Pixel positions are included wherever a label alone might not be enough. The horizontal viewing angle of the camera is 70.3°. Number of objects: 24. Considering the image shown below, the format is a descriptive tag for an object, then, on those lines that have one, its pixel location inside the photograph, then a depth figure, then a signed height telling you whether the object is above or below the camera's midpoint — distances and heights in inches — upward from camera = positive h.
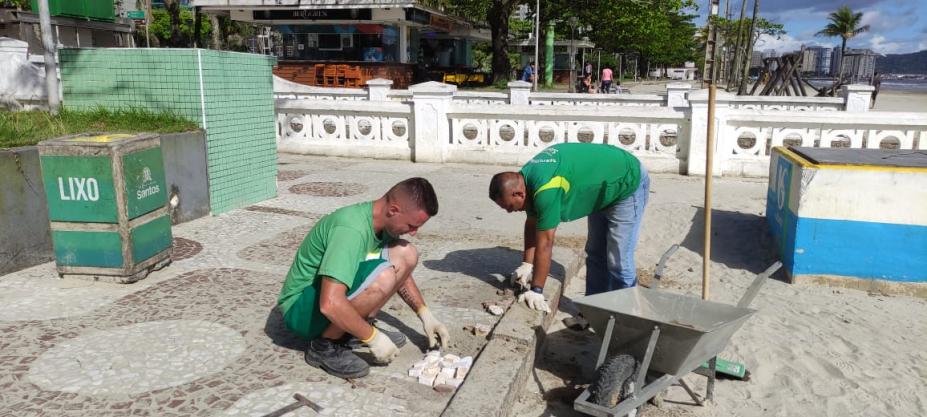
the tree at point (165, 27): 1822.1 +131.8
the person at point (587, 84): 1091.9 -16.5
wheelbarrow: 122.4 -51.9
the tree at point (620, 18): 1127.6 +99.2
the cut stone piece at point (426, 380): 131.5 -60.0
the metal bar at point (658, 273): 151.1 -45.2
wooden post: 152.1 -23.3
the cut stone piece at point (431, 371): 133.9 -59.4
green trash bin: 177.3 -34.9
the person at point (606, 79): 1138.0 -8.6
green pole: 1503.4 +35.9
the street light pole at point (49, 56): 379.2 +10.6
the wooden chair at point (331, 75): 1121.7 -1.7
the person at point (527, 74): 1064.2 -0.1
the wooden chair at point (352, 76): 1111.0 -3.4
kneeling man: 117.6 -37.5
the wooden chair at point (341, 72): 1117.1 +3.3
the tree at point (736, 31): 2069.4 +162.6
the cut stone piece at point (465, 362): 137.6 -59.4
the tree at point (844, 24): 2699.3 +203.3
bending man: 149.9 -30.3
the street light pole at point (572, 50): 1142.2 +46.9
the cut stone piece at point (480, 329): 156.9 -59.8
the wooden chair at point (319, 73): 1131.9 +1.6
